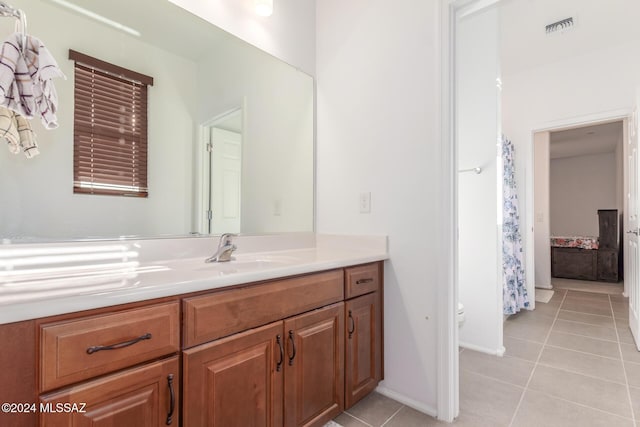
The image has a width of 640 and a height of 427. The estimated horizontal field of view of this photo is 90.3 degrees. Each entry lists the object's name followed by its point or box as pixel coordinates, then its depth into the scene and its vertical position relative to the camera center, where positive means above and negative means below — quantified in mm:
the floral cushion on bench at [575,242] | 4996 -399
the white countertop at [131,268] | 751 -190
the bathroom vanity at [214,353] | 726 -412
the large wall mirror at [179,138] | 1142 +405
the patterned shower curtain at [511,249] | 3027 -317
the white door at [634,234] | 2463 -138
